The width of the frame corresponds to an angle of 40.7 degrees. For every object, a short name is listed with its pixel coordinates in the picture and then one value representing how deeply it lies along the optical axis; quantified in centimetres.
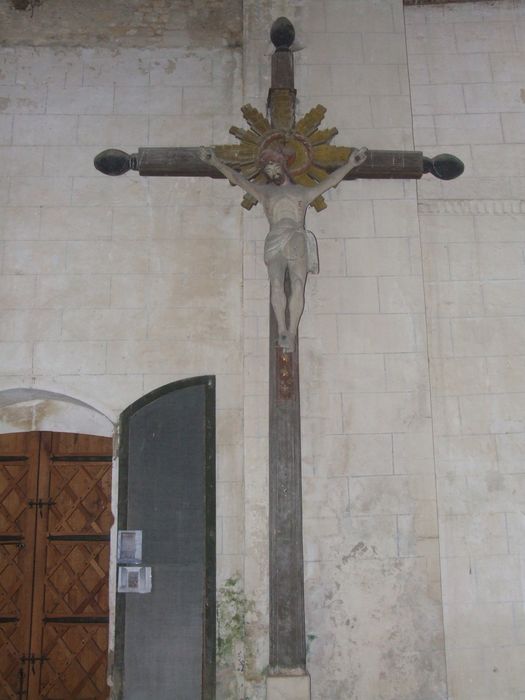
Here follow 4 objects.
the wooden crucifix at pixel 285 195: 404
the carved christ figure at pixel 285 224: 435
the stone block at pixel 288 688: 386
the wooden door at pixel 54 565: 512
